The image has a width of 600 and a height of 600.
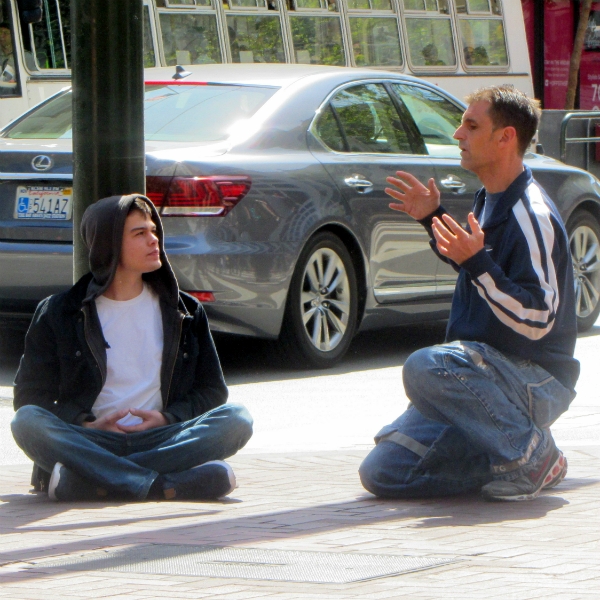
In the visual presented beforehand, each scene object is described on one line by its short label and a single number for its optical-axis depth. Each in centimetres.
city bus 2644
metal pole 1112
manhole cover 791
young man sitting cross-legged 1023
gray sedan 1584
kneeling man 997
